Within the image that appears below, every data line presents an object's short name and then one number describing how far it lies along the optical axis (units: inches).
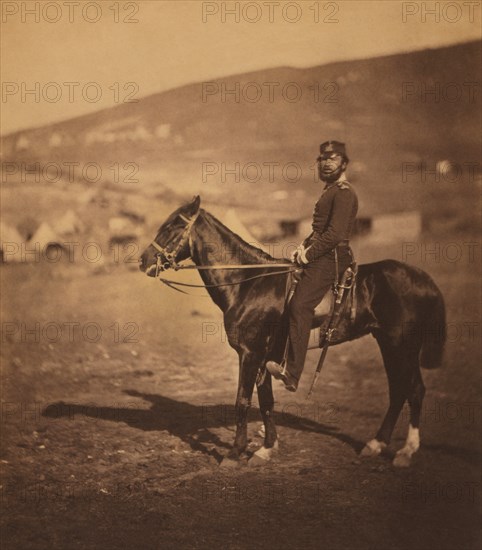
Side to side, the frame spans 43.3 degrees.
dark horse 149.2
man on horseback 143.7
